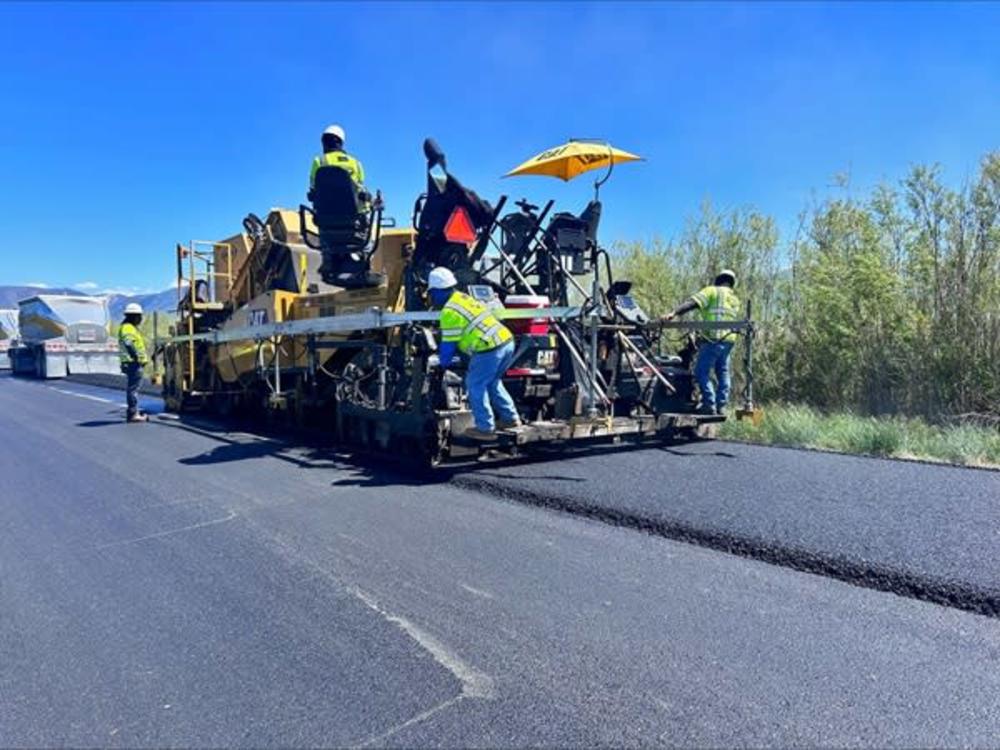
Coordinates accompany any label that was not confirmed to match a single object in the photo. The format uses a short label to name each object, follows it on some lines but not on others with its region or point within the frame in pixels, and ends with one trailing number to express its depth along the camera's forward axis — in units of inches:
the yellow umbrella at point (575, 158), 315.9
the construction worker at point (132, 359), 407.3
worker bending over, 219.0
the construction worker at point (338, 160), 281.6
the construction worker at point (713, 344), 291.7
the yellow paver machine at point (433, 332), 241.6
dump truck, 883.4
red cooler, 249.6
